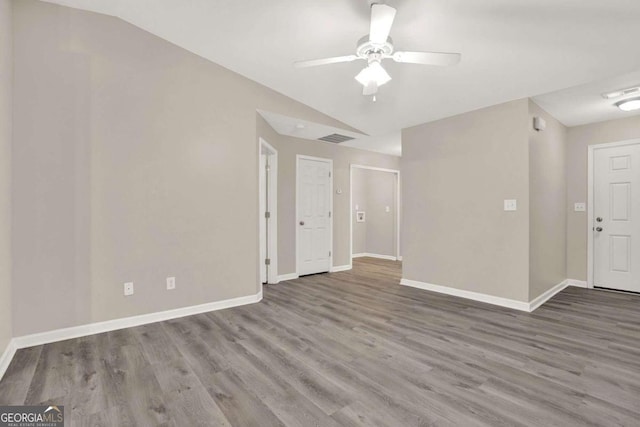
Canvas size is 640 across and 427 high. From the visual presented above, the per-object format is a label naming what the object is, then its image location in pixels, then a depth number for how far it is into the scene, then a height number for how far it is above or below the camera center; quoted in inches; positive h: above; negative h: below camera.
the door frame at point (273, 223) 190.7 -7.6
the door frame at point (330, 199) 218.4 +8.6
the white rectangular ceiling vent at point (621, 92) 129.5 +51.2
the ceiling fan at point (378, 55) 76.6 +45.3
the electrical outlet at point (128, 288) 118.7 -30.1
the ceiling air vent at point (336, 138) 203.6 +49.7
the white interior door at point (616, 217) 165.5 -4.0
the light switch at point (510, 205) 142.0 +2.5
